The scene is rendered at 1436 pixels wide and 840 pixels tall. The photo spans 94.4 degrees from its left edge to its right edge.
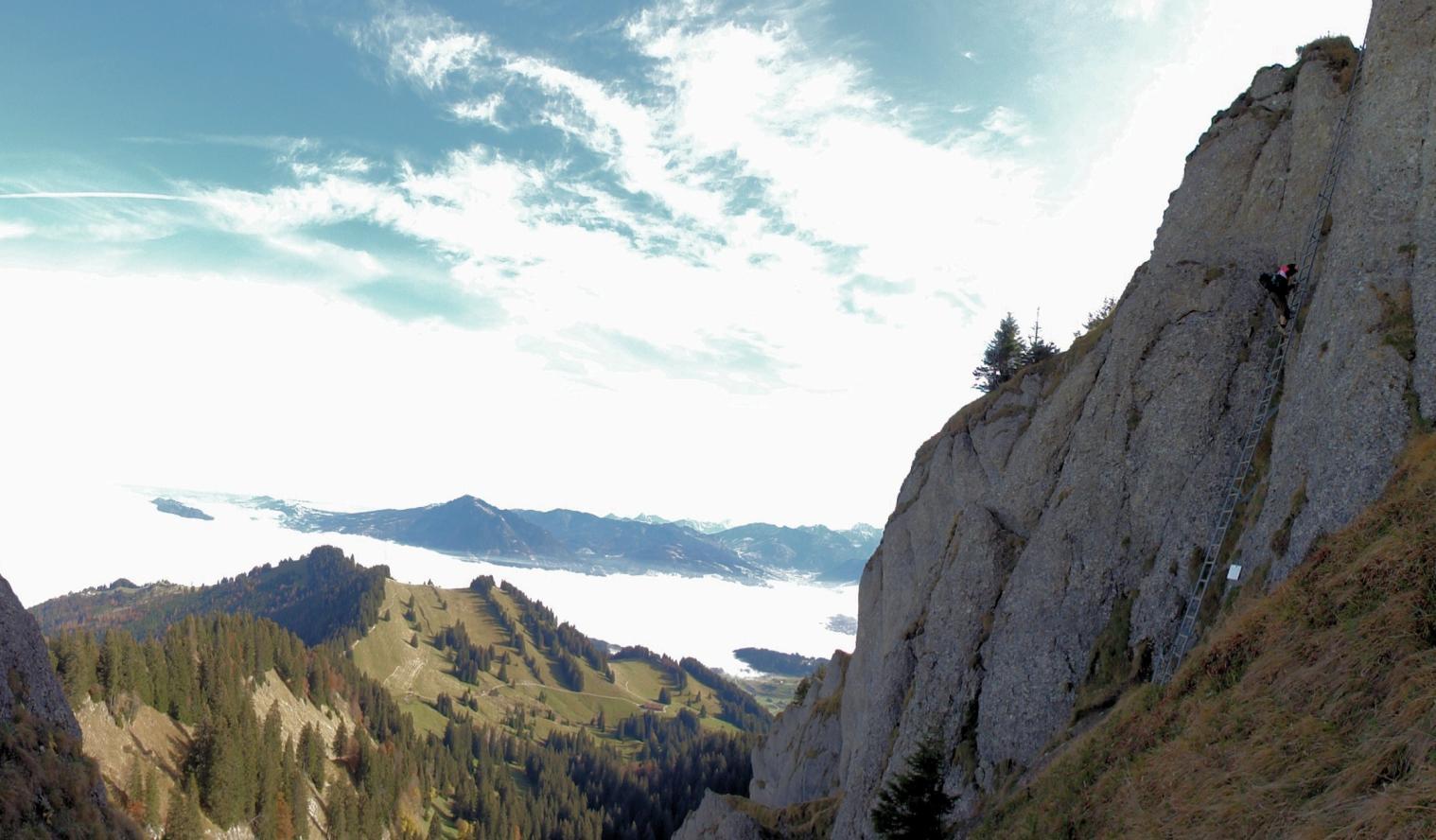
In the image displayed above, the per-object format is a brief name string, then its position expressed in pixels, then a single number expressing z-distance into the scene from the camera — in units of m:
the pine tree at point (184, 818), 109.25
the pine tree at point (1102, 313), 59.67
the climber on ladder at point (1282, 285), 29.16
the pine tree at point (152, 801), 107.00
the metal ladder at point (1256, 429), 27.56
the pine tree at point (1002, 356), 68.81
